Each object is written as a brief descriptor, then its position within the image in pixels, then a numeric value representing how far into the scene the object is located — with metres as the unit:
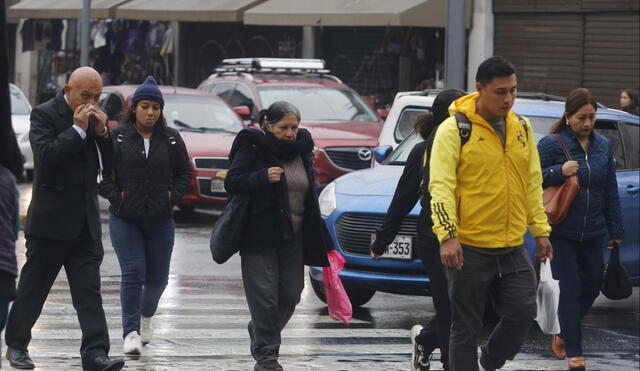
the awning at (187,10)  30.88
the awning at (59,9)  33.81
